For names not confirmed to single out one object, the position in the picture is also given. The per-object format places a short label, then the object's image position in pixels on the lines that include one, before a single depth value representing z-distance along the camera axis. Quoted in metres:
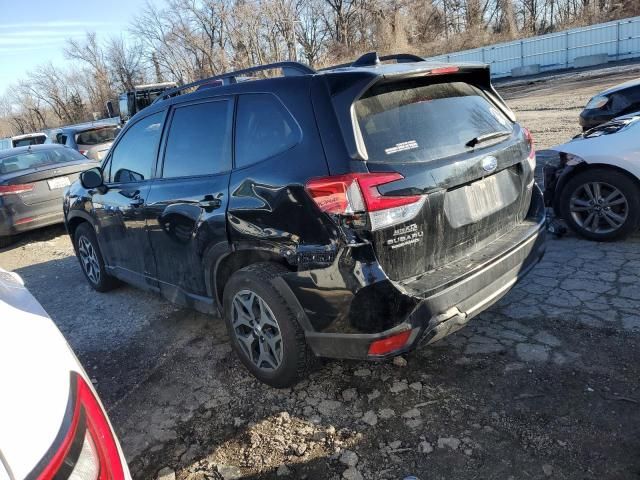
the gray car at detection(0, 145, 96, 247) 7.89
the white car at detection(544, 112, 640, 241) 4.78
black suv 2.56
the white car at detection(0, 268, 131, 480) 1.22
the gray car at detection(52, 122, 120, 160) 12.40
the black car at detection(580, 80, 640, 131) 7.68
